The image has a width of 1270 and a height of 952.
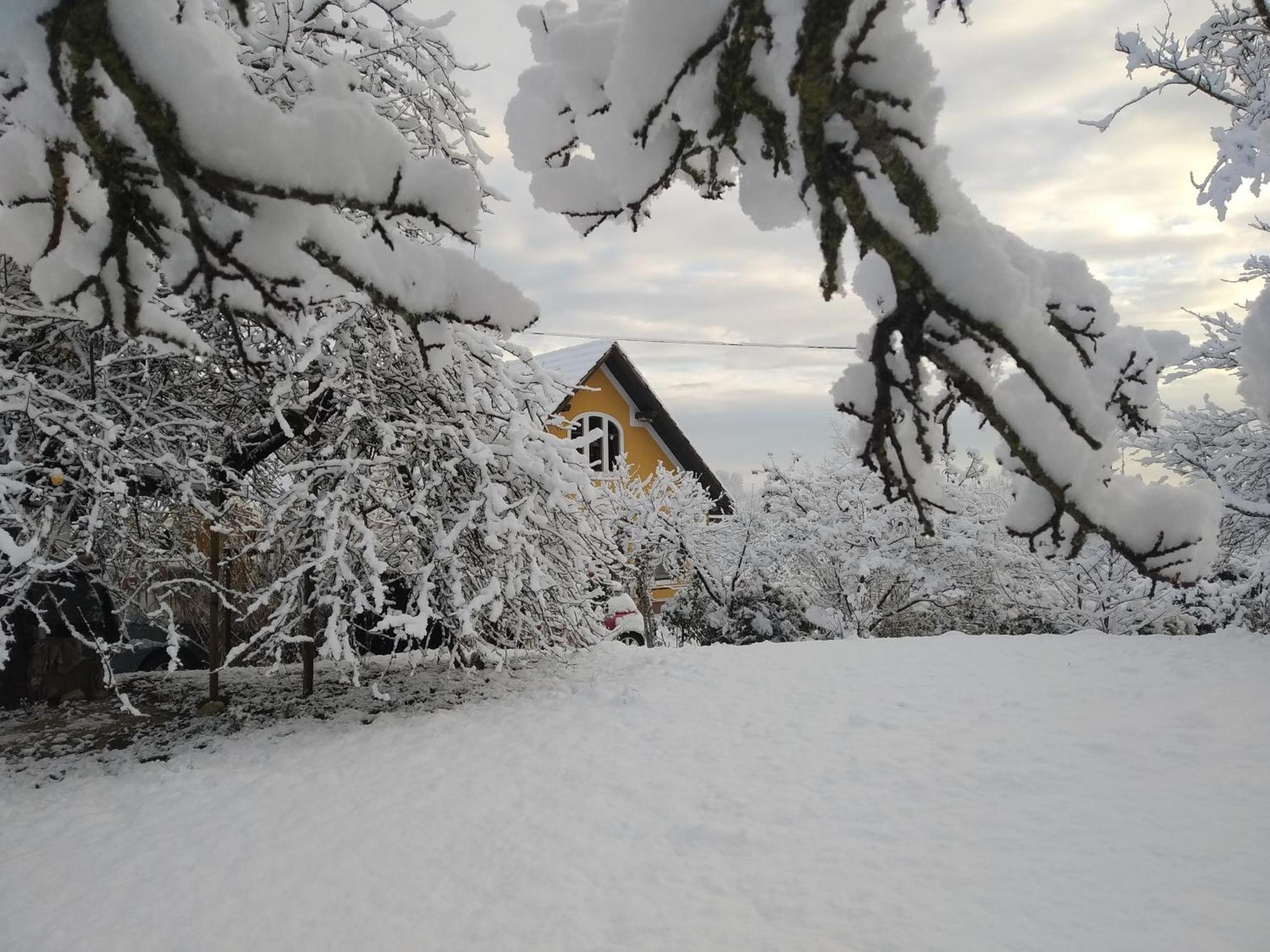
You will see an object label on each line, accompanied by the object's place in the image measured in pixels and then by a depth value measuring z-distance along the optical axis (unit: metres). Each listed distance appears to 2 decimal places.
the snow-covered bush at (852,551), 14.08
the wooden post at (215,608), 7.64
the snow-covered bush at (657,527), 16.47
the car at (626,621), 11.99
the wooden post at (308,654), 8.11
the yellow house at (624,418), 21.53
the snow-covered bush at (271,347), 1.88
